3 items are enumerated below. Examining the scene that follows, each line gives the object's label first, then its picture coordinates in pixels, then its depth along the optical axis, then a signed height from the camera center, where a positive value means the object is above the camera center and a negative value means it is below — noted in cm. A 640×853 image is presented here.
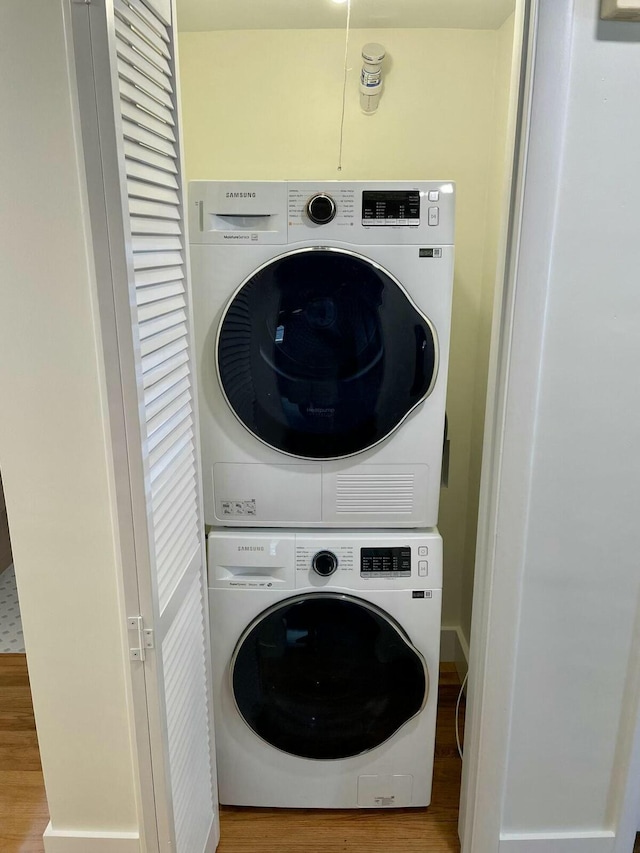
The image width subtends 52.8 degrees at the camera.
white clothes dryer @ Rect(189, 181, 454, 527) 149 -21
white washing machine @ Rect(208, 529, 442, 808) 165 -103
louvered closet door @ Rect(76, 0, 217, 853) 102 -23
